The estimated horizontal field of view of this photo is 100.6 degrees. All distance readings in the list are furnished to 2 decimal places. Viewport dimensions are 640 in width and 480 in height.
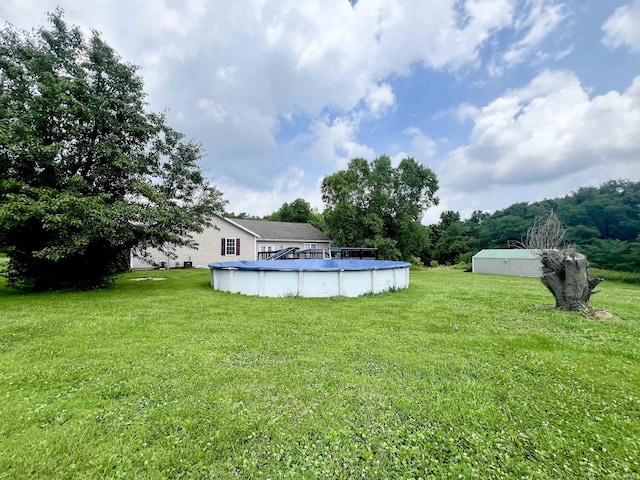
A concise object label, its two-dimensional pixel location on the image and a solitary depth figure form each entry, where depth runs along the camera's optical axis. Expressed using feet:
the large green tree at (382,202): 78.23
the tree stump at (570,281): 23.03
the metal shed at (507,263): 67.26
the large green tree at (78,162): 26.23
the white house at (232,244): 63.46
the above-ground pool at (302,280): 29.22
